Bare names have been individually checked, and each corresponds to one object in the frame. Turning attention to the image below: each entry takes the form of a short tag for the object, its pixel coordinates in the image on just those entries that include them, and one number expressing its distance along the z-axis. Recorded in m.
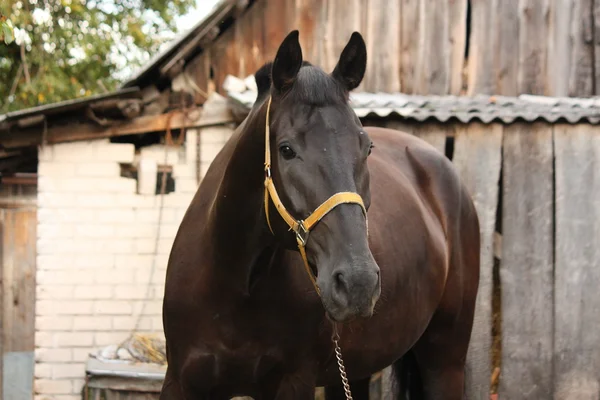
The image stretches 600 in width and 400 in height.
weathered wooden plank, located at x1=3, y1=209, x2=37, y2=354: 8.74
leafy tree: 10.38
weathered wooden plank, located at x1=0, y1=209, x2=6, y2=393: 8.62
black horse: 2.35
